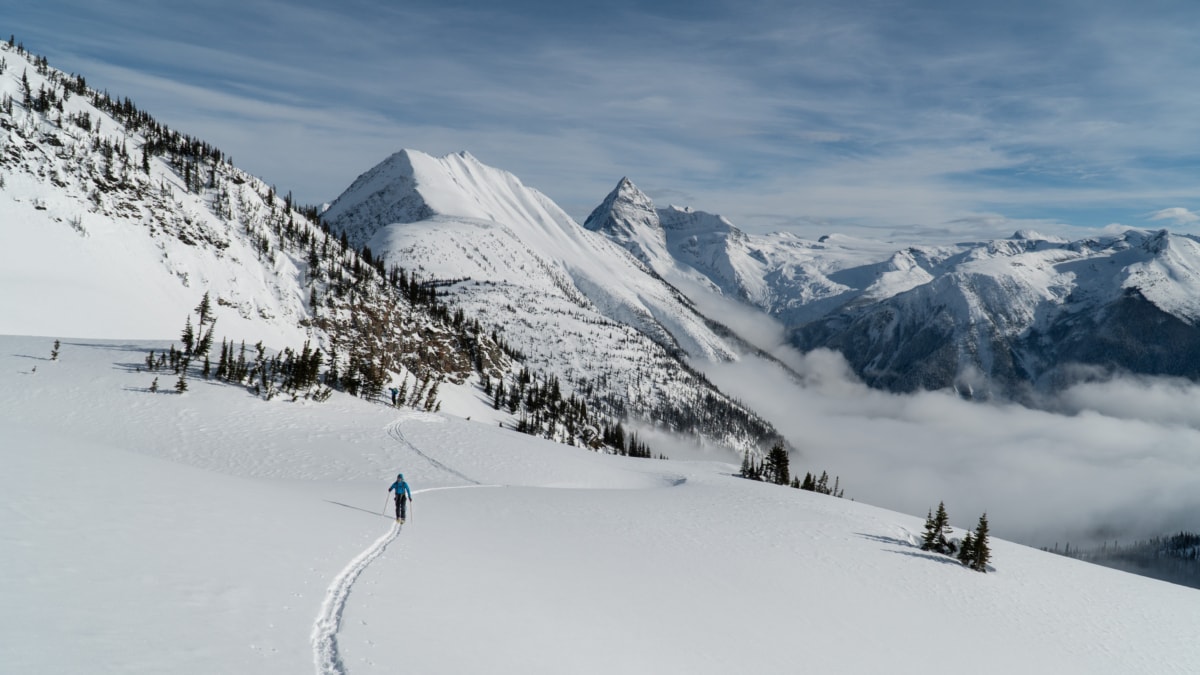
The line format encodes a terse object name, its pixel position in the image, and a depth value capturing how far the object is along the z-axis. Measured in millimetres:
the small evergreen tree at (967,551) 35781
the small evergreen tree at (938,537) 38062
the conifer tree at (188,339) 52344
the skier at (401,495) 26250
